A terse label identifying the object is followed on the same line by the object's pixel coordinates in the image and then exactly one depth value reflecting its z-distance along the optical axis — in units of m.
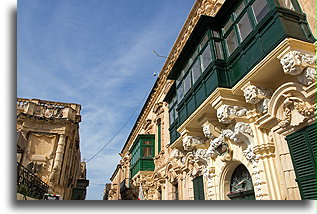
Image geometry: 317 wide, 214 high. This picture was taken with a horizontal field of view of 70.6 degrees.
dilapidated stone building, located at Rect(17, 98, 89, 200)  11.47
